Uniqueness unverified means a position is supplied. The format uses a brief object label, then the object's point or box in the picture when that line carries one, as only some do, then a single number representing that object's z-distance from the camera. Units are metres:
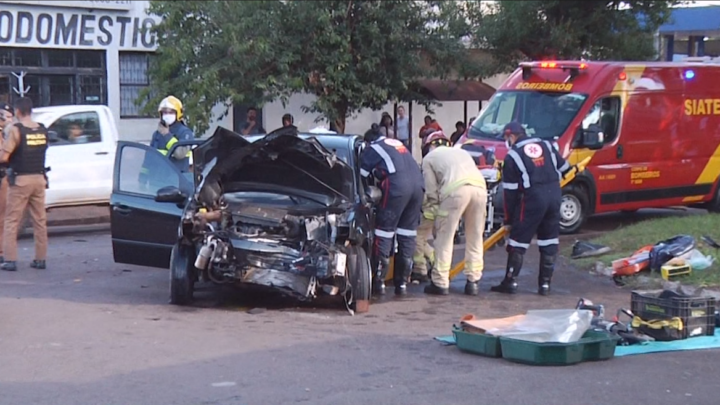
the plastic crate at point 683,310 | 7.94
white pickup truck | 14.83
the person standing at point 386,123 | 22.17
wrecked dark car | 9.08
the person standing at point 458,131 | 23.31
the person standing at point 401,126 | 24.09
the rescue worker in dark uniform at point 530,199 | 10.36
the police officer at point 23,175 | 11.41
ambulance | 14.91
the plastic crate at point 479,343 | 7.56
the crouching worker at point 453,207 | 10.28
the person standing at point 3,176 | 12.29
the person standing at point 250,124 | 19.34
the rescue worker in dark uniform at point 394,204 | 10.08
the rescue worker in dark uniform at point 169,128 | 12.09
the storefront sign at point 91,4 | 22.06
